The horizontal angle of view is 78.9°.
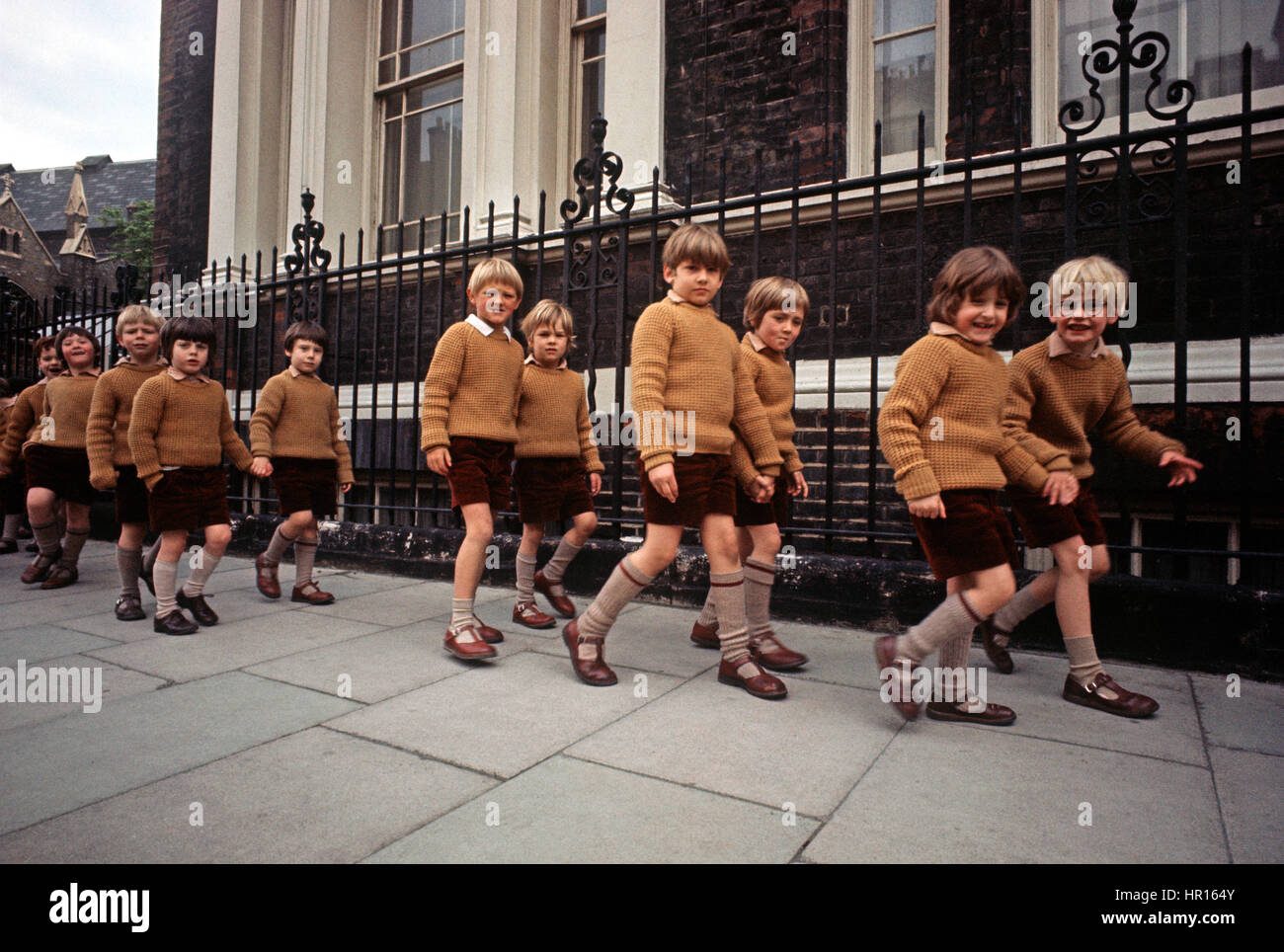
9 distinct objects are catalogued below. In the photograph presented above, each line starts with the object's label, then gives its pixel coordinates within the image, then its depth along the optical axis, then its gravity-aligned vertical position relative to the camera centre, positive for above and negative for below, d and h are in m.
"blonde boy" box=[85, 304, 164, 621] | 4.12 +0.26
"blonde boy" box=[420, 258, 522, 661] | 3.37 +0.31
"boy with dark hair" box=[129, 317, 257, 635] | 3.85 +0.09
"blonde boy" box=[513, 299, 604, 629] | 3.87 +0.16
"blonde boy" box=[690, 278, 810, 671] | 3.12 +0.12
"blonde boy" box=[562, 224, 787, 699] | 2.83 +0.18
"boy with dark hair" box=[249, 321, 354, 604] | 4.45 +0.18
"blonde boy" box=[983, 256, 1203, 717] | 2.63 +0.22
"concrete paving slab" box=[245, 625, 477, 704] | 2.91 -0.75
